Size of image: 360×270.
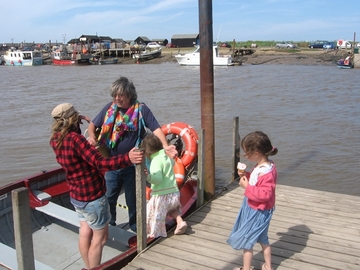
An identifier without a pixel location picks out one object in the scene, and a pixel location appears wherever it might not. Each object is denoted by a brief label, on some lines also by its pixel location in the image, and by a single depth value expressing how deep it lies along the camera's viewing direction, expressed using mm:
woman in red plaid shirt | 2551
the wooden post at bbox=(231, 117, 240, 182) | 5250
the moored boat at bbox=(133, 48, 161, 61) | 53500
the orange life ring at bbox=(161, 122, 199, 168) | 5438
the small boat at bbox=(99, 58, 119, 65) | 52875
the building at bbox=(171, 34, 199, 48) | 75562
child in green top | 3355
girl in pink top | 2703
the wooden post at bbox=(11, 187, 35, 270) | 2162
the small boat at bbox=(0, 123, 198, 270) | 3584
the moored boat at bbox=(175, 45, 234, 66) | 40781
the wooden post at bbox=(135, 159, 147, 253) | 3158
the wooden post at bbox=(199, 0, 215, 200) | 4316
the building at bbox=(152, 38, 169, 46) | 89156
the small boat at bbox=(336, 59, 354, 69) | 35344
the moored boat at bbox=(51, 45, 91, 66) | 50875
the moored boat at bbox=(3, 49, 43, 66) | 51844
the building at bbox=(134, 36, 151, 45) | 88250
